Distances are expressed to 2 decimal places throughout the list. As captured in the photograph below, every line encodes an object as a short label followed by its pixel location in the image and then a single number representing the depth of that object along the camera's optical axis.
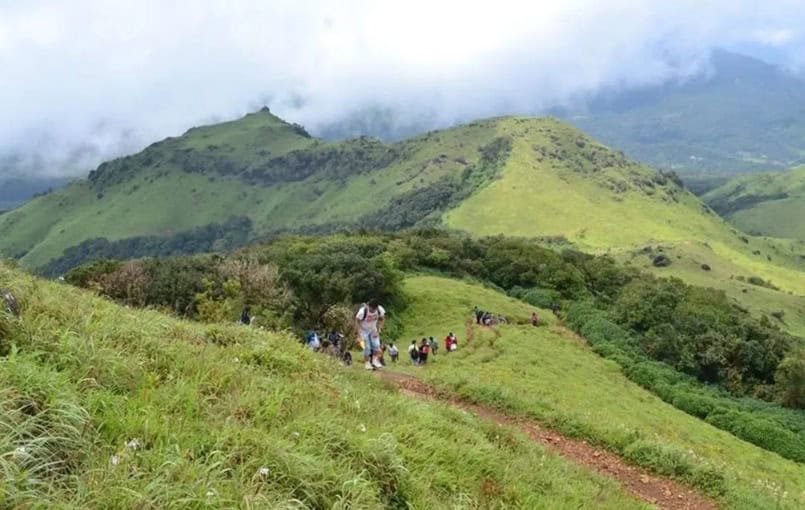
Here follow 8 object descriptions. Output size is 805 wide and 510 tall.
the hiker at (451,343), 38.34
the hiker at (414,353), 33.74
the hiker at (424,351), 33.66
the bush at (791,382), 42.62
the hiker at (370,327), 21.94
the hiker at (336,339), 29.99
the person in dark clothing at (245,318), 27.78
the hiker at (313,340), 25.41
